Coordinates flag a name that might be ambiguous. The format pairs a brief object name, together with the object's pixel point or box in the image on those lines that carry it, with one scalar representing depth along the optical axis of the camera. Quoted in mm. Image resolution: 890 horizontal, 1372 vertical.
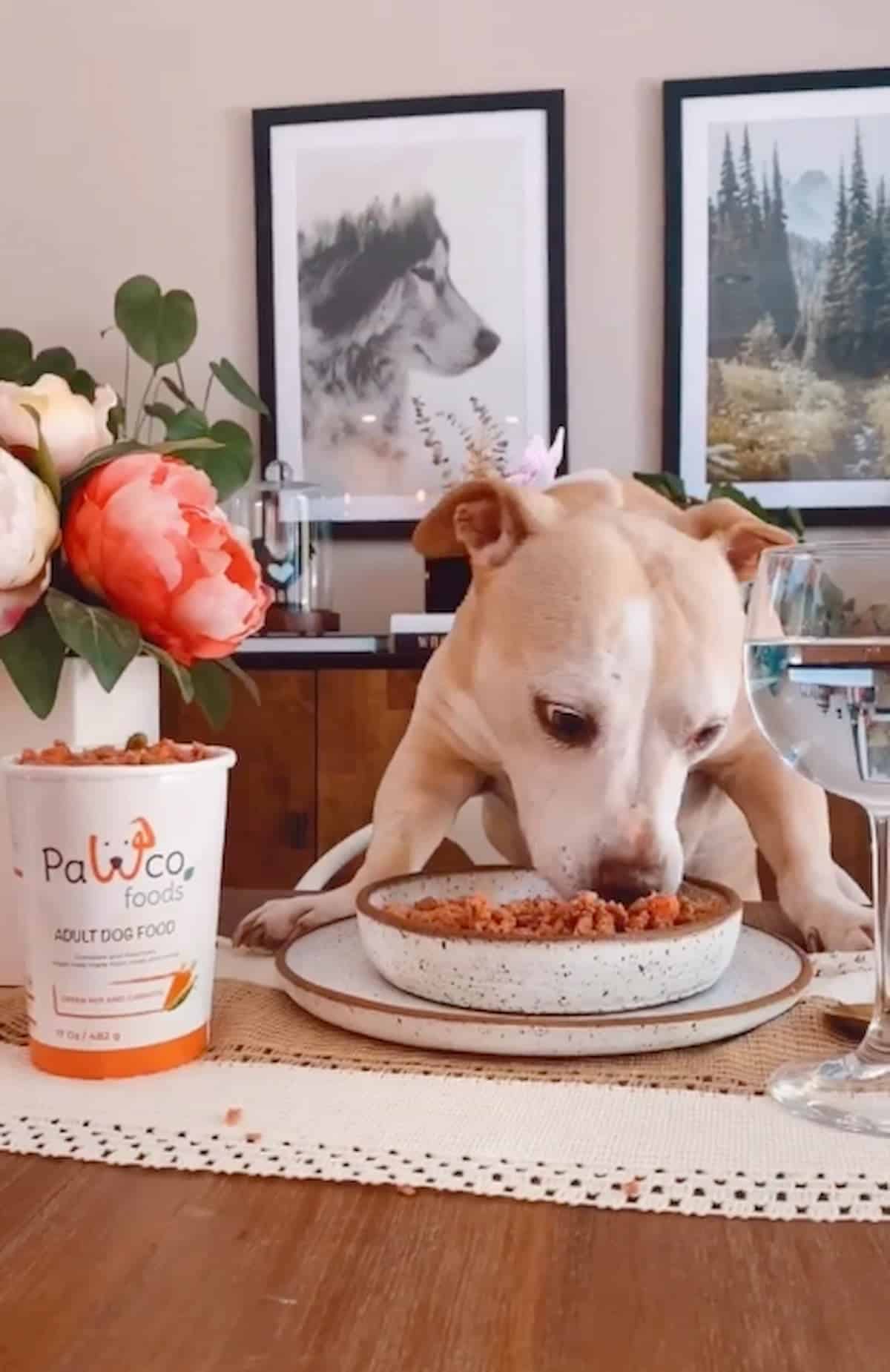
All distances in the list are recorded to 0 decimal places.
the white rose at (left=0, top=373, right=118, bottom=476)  619
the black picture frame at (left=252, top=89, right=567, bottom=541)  2094
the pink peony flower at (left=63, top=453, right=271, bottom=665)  596
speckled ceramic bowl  511
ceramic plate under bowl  510
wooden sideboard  1872
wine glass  459
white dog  774
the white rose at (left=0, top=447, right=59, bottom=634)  573
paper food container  508
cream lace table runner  386
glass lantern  2064
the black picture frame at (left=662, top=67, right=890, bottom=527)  2039
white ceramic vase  664
